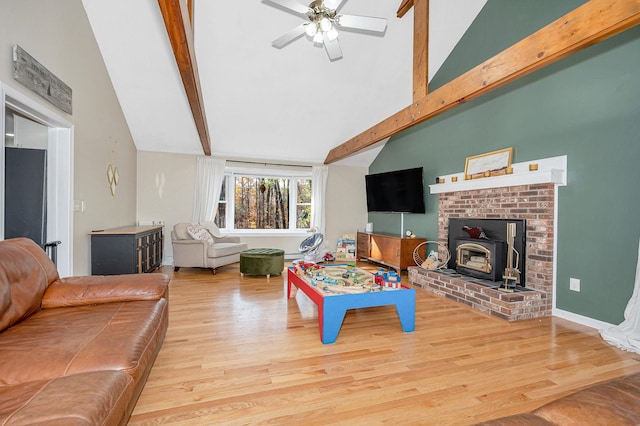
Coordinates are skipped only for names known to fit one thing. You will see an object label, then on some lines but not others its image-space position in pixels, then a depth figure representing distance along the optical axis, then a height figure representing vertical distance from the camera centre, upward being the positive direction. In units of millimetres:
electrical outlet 2923 -706
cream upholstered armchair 4730 -679
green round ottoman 4539 -843
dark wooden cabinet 3557 -559
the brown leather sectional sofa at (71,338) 932 -614
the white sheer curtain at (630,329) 2301 -929
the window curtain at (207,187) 5715 +370
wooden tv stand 5004 -727
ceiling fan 2680 +1772
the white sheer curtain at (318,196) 6466 +260
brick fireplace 3000 -492
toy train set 2705 -707
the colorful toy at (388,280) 2794 -667
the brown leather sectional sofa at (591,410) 857 -600
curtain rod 6025 +910
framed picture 3594 +589
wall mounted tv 5039 +330
